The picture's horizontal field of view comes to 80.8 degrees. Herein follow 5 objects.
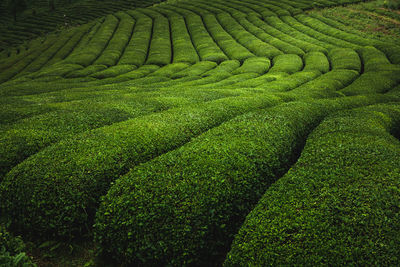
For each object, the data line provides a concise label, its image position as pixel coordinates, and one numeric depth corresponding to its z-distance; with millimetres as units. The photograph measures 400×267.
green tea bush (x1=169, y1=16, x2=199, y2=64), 51303
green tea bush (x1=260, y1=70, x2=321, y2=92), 27094
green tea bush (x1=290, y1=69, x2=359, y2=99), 23594
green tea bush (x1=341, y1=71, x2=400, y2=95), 25995
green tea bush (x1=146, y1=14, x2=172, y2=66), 51262
